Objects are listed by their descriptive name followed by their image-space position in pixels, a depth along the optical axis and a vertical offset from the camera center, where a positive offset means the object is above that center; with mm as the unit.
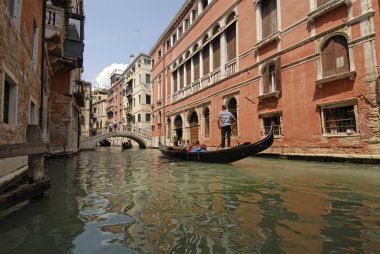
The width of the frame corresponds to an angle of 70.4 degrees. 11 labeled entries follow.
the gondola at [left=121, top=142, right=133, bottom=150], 28284 +352
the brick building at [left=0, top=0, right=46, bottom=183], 4309 +1588
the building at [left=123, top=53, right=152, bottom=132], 33250 +7082
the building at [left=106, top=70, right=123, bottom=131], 42625 +8224
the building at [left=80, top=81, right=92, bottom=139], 41812 +5739
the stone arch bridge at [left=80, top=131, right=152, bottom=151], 24494 +1008
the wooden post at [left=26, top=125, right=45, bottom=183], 3531 -104
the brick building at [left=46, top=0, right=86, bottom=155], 13250 +3338
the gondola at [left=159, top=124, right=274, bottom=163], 7229 -204
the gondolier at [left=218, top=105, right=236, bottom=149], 8921 +811
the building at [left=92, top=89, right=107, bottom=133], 52312 +8201
